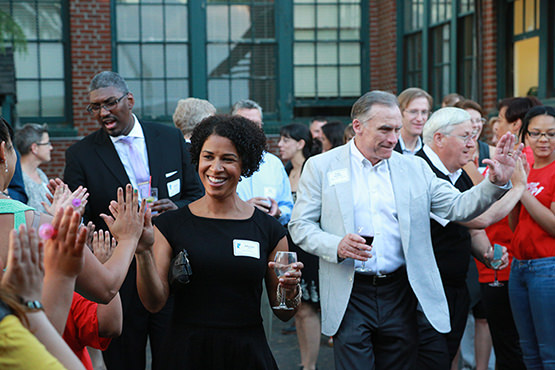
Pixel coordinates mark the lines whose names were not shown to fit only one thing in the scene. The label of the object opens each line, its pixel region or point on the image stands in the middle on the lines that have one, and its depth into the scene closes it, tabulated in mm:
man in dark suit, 4320
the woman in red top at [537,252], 4574
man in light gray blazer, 4070
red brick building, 12703
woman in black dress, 3236
